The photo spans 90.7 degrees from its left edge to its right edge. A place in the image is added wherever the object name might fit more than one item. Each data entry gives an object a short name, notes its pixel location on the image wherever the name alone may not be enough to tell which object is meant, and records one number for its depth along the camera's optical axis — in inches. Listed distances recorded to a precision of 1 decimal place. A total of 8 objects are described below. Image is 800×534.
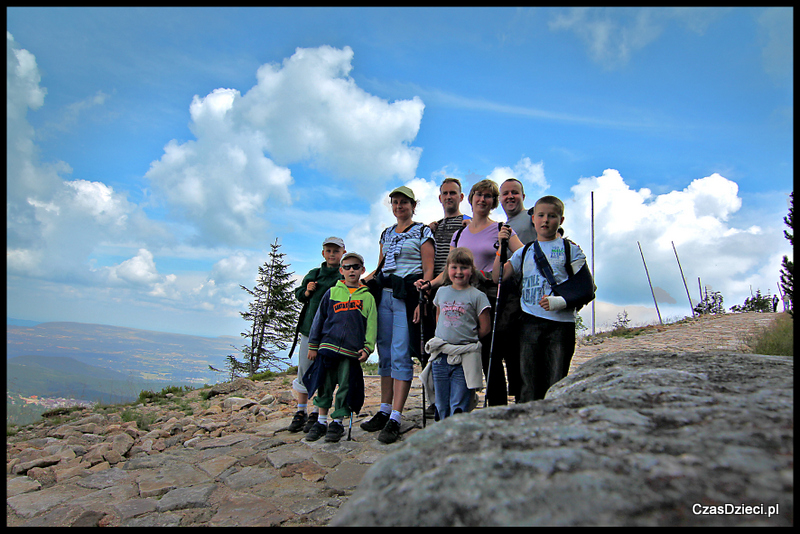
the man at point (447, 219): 167.2
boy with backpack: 120.0
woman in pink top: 144.0
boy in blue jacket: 163.6
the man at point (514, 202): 155.9
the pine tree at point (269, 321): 860.0
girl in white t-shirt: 133.0
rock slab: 28.9
